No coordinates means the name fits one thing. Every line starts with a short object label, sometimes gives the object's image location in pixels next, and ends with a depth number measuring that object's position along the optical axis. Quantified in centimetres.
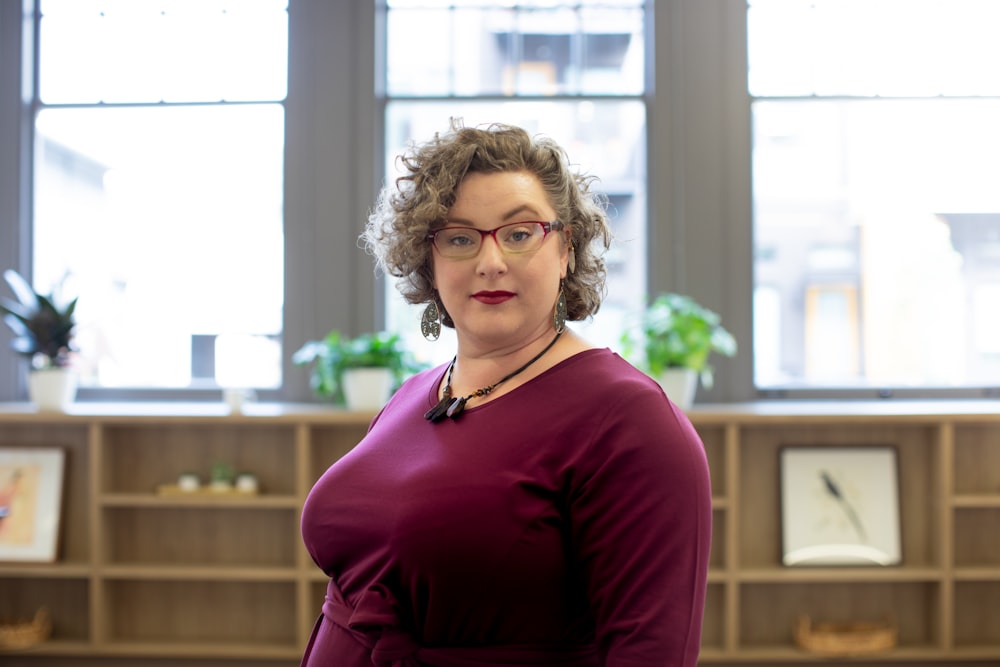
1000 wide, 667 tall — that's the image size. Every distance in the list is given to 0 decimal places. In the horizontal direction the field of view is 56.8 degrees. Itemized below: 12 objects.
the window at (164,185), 397
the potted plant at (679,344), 341
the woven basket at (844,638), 337
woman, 111
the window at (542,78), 394
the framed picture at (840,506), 350
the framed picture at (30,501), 361
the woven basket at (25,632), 349
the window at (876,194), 389
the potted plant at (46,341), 355
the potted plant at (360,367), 345
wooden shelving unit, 340
